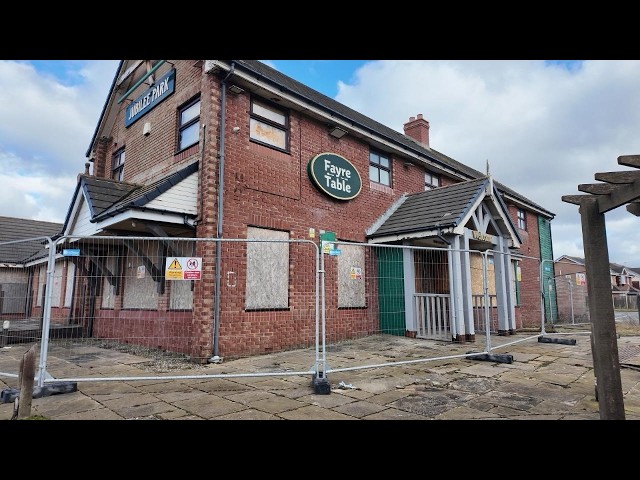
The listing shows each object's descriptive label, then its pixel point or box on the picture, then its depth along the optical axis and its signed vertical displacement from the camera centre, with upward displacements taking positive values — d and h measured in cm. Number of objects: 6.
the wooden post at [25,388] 393 -91
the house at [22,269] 791 +105
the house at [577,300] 1325 -31
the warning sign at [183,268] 546 +37
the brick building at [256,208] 763 +198
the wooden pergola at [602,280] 371 +14
